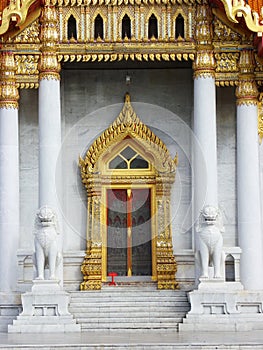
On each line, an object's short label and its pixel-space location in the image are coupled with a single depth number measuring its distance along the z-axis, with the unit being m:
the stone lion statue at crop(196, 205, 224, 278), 24.81
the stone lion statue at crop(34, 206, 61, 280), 24.89
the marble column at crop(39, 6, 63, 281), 26.50
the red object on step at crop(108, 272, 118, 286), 28.09
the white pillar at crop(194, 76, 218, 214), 26.48
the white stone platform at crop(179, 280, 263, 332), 24.55
